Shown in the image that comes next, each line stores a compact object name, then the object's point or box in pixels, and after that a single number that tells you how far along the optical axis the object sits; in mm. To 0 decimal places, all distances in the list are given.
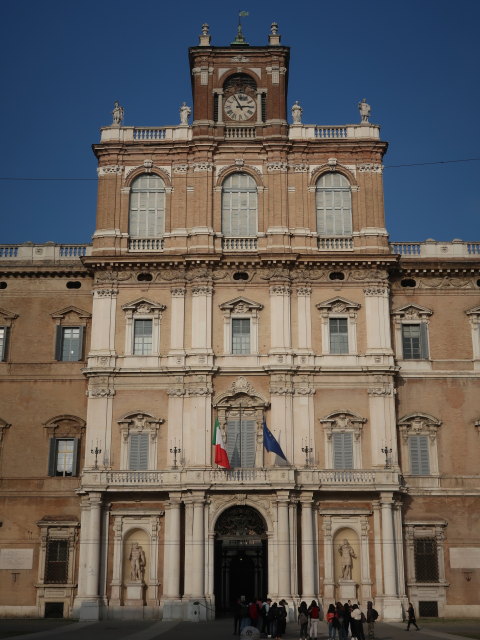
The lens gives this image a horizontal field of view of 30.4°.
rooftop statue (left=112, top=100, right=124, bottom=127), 50281
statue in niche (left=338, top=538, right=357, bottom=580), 42625
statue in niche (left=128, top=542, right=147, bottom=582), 42781
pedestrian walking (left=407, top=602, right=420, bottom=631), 37625
